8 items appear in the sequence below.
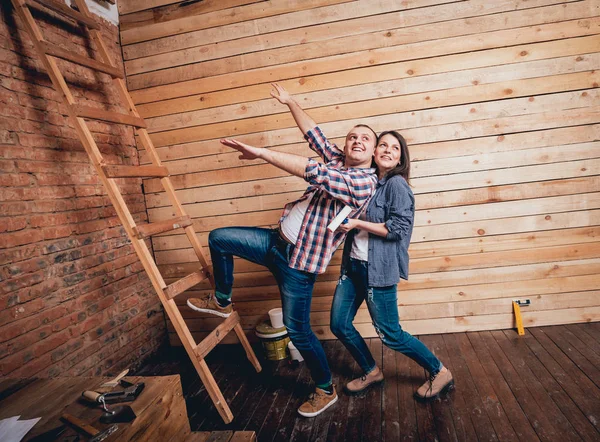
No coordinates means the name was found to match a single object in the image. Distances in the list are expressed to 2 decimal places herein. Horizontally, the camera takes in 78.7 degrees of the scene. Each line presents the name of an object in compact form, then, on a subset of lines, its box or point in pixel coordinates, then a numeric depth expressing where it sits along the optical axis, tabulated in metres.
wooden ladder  2.17
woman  2.12
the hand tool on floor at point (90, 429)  1.30
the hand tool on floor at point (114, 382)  1.66
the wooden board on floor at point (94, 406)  1.44
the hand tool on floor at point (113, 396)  1.55
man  1.88
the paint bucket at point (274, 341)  2.99
